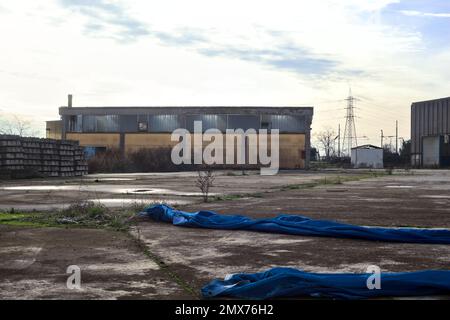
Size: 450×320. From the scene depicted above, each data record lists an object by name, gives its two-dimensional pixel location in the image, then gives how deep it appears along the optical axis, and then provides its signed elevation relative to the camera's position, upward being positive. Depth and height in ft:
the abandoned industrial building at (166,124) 180.65 +13.66
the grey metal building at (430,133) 191.93 +11.83
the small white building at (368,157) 231.91 +3.13
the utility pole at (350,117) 243.19 +21.81
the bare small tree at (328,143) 326.36 +13.03
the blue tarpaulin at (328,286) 14.66 -3.47
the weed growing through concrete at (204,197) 45.87 -3.01
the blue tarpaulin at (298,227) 24.73 -3.26
